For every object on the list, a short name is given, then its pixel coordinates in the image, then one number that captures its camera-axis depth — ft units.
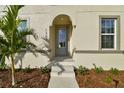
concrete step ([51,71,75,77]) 15.05
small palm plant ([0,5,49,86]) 12.08
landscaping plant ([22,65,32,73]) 16.12
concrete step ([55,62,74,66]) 16.67
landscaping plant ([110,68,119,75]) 15.93
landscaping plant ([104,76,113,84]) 13.75
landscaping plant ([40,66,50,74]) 15.88
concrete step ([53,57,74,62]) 17.42
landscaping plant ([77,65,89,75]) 15.64
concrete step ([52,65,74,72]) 15.85
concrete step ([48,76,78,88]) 12.67
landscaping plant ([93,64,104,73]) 16.17
